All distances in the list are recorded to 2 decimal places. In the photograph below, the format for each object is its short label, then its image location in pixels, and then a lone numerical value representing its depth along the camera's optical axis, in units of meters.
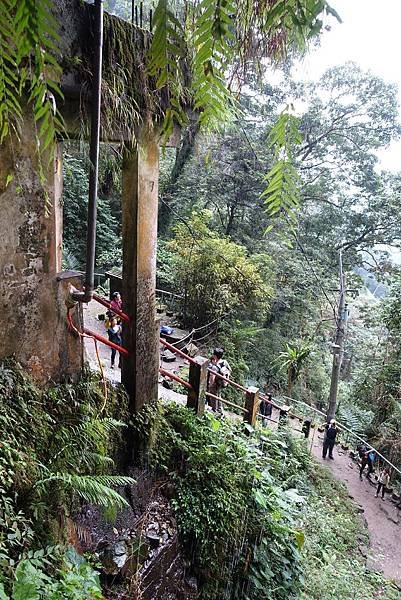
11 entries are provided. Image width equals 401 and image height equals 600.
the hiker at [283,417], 8.92
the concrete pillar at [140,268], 4.02
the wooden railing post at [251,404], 6.93
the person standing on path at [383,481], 10.28
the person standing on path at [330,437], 10.40
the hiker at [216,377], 7.06
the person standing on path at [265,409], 10.72
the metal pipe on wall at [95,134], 2.54
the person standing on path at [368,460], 10.58
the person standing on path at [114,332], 7.07
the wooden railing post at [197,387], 5.29
